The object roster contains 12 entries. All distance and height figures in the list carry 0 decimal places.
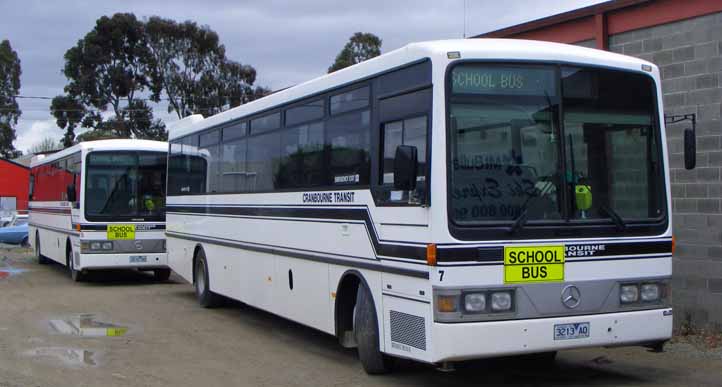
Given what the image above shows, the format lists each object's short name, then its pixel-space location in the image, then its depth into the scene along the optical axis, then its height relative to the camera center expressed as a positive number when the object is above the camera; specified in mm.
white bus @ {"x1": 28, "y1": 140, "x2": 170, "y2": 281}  18828 -153
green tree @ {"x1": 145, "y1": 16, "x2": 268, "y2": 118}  50906 +7613
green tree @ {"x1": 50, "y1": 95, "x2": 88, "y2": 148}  51844 +5055
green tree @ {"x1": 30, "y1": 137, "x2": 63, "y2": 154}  103975 +6350
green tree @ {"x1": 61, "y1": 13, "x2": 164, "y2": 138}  51000 +7787
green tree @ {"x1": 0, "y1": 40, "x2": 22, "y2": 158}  64500 +8164
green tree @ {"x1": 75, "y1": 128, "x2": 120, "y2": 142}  51750 +3762
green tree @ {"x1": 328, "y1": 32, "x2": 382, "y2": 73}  51688 +8593
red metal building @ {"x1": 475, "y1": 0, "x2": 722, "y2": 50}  11719 +2539
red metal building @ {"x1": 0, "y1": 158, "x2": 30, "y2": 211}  62688 +1306
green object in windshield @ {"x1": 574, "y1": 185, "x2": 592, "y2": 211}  8016 -16
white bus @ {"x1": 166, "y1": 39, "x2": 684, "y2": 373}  7570 -80
